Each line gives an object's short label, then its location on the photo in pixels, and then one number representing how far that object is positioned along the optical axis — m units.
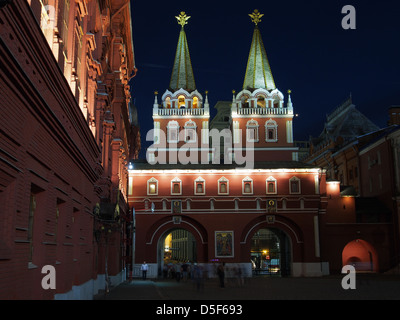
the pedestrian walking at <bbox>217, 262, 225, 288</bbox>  30.22
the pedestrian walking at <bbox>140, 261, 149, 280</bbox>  39.28
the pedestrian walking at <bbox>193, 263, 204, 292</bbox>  27.77
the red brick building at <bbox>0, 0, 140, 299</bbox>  8.23
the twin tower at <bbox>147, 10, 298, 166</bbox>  54.41
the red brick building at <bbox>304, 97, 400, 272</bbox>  46.38
